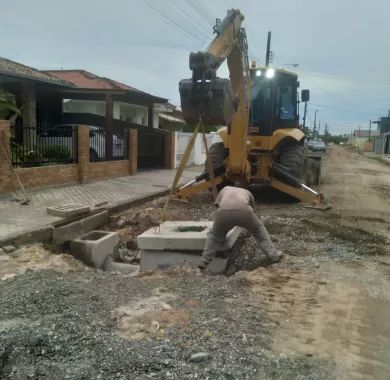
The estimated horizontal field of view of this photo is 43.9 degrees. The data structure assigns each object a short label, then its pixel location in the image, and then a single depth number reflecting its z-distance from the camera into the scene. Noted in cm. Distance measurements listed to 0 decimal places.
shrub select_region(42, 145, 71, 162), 1301
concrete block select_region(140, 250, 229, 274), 733
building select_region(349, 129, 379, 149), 13723
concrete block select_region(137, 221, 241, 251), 728
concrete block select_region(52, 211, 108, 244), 841
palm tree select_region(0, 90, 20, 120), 1299
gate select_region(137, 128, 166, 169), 1980
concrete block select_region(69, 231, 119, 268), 810
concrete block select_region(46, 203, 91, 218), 907
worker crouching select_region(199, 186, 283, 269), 670
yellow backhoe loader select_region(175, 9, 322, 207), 919
